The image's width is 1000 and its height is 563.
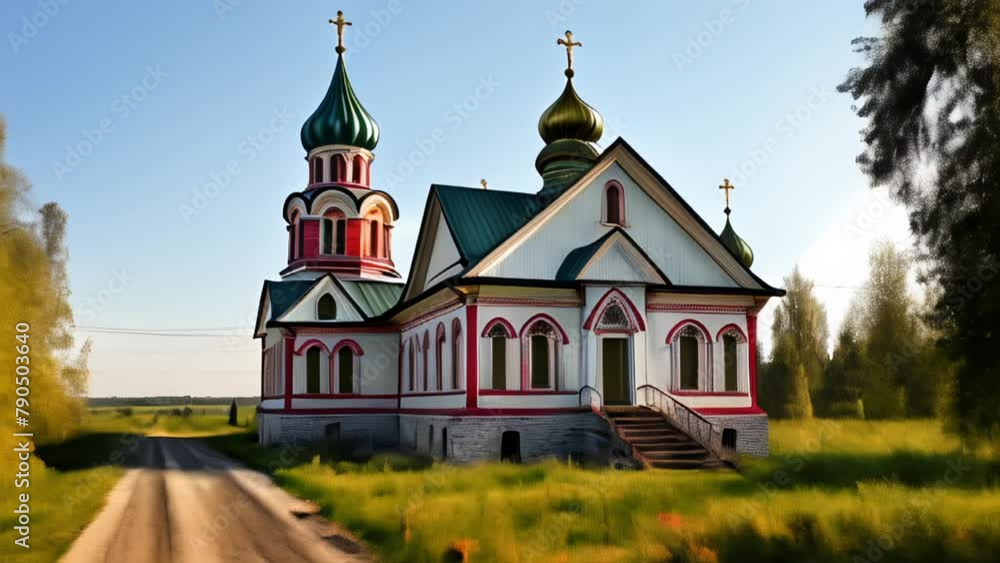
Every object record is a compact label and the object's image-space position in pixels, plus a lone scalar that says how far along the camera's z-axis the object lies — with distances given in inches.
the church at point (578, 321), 892.0
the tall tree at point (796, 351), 1786.4
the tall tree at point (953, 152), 494.6
